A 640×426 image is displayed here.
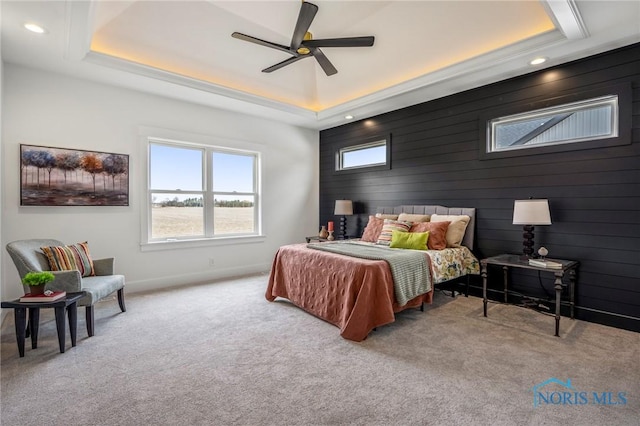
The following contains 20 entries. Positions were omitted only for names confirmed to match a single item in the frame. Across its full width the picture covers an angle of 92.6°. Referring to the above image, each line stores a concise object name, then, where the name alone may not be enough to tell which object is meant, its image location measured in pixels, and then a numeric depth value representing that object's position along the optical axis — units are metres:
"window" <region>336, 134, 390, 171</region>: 5.19
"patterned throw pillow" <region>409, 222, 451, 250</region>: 3.76
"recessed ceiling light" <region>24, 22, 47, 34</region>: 2.65
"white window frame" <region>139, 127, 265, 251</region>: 4.25
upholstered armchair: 2.62
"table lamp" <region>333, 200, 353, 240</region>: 5.38
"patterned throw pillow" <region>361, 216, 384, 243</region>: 4.49
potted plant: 2.37
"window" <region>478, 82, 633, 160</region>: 2.97
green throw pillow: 3.68
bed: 2.73
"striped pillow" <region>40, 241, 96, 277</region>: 2.88
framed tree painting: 3.42
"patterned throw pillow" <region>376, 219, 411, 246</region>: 4.06
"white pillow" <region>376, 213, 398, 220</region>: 4.59
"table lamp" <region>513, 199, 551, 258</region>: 3.06
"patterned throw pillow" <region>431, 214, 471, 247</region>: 3.89
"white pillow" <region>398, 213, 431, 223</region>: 4.26
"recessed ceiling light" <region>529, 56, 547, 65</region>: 3.17
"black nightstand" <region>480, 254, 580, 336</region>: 2.73
